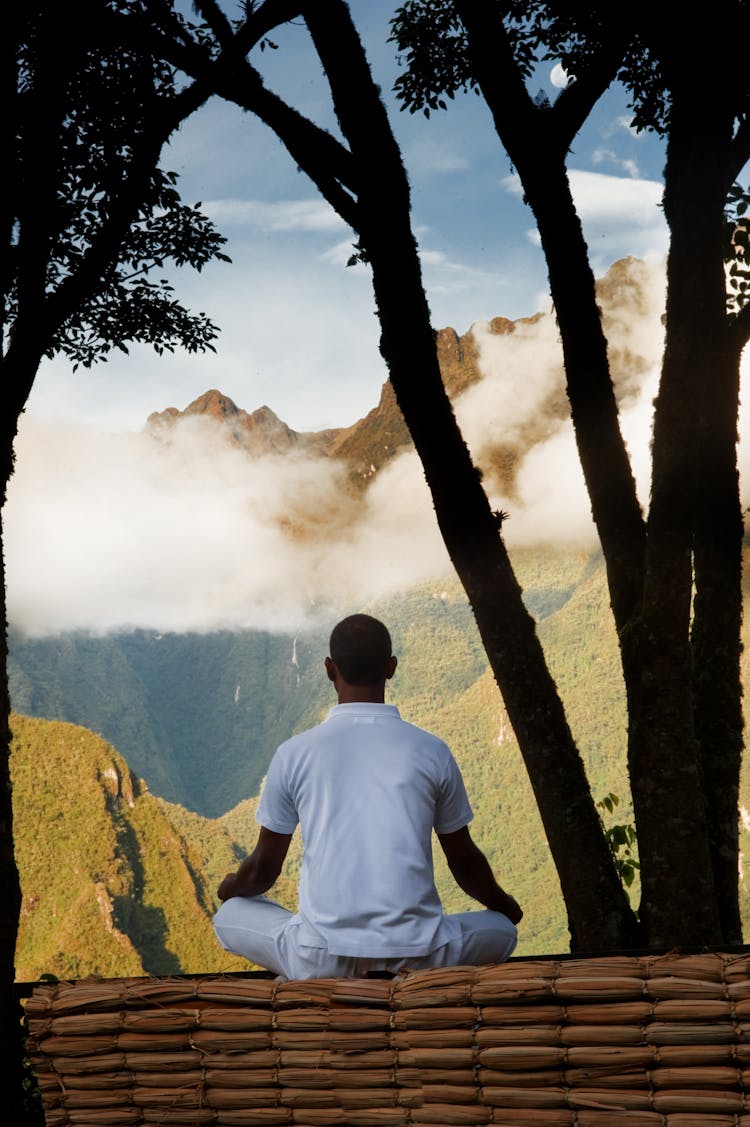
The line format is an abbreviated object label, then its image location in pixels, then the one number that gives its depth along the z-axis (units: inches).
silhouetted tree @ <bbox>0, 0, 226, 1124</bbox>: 173.5
